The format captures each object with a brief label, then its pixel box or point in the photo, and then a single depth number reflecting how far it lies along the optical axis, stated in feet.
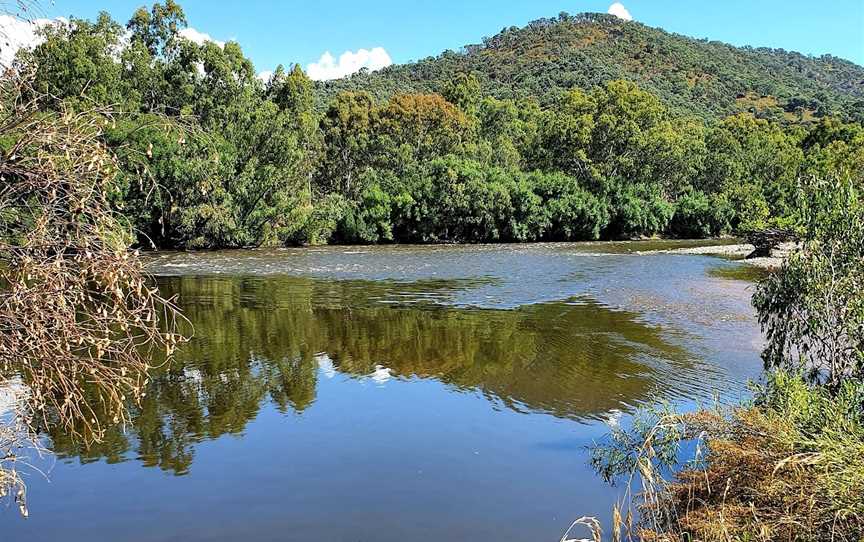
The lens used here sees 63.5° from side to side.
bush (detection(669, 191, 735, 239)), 189.98
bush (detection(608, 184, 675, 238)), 178.40
